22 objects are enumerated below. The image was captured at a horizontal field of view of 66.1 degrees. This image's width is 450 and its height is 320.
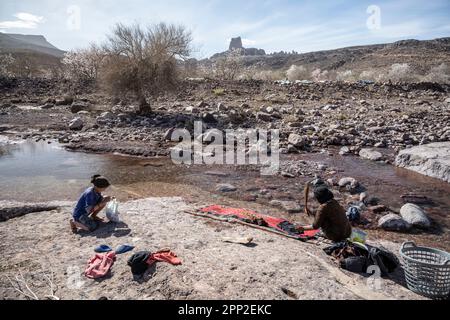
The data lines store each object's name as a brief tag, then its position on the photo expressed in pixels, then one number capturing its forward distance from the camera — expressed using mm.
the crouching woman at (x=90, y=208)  4719
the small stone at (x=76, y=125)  12336
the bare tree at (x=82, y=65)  23688
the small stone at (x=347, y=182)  6784
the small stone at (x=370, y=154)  8505
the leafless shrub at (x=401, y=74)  24266
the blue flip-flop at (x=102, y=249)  4117
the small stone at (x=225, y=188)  6785
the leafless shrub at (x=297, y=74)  28484
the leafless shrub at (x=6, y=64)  27084
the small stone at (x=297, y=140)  9367
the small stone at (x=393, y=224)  5125
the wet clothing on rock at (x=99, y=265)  3598
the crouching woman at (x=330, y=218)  4176
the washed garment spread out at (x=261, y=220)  4664
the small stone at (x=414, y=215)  5184
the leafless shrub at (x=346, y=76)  26638
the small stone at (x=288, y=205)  5846
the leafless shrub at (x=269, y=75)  26528
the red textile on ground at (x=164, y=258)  3719
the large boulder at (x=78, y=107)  15625
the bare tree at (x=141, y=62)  13430
